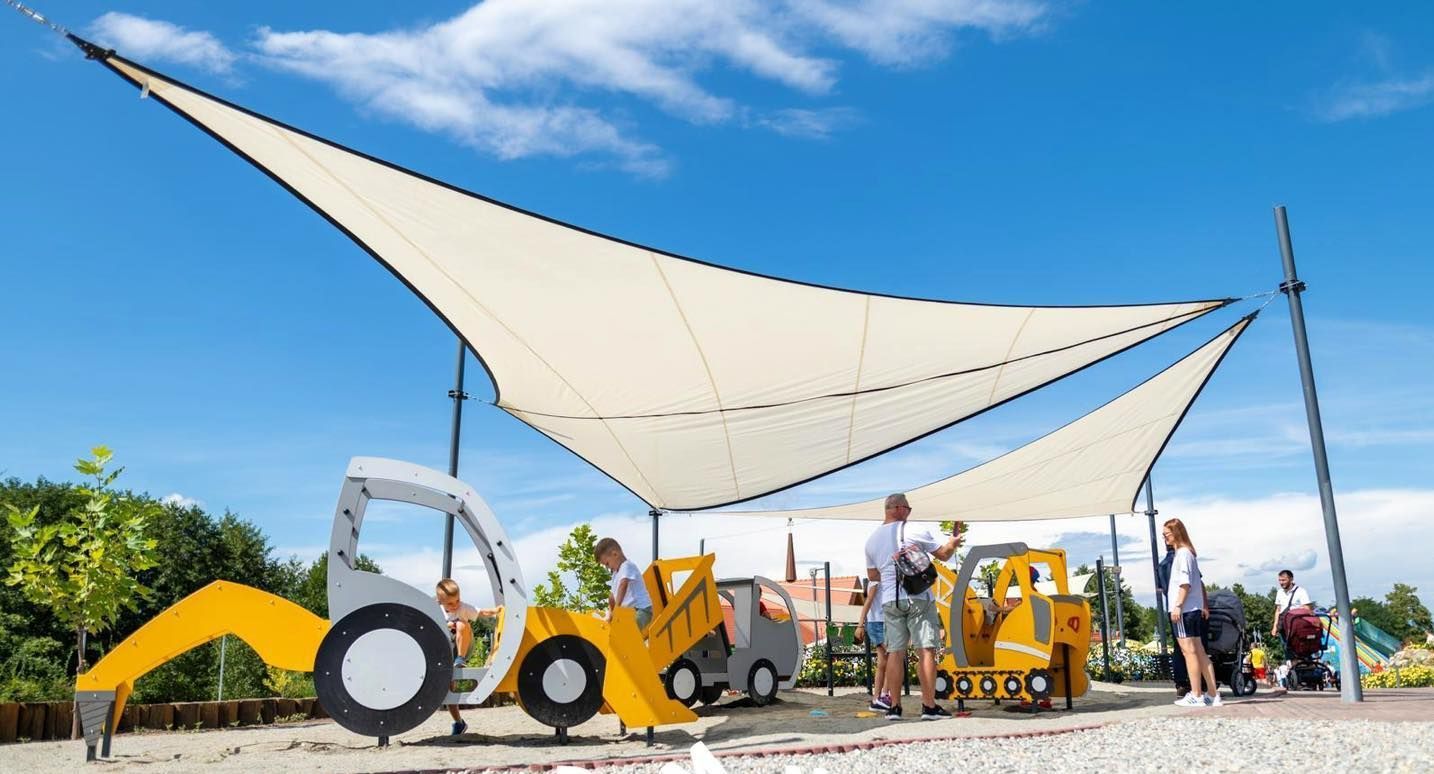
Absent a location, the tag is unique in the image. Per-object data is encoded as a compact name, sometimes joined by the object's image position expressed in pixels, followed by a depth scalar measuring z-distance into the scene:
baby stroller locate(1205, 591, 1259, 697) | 8.00
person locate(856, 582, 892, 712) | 6.91
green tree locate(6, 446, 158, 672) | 8.02
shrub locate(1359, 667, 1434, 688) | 11.73
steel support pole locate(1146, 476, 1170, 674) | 11.57
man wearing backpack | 6.57
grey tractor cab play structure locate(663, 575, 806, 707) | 8.10
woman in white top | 6.81
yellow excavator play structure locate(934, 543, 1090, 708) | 6.99
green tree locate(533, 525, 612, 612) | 16.61
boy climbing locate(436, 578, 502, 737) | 6.70
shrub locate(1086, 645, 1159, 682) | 11.74
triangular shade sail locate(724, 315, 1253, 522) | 9.45
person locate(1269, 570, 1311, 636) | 9.66
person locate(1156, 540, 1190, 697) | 7.82
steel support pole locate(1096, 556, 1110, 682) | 11.08
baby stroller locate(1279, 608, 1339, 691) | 9.45
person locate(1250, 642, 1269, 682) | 12.02
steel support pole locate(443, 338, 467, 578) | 9.94
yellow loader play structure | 5.34
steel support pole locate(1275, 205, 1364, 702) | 7.24
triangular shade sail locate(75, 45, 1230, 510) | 5.99
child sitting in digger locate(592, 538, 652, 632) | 6.43
